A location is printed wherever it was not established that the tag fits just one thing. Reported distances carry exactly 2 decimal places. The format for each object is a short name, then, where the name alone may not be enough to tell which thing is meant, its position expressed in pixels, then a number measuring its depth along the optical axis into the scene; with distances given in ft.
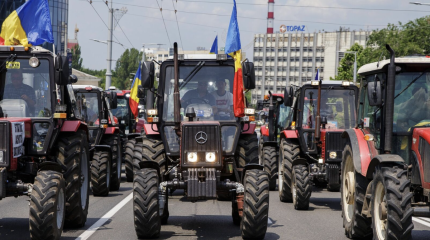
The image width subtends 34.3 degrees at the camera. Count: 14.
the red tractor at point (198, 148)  30.25
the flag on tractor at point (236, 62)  34.53
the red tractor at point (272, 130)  55.16
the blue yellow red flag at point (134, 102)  74.23
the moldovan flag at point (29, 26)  37.01
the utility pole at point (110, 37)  114.30
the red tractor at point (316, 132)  46.32
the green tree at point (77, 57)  394.73
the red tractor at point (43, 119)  31.68
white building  538.47
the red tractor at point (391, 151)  24.88
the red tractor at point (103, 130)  51.67
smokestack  484.74
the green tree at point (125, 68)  402.11
